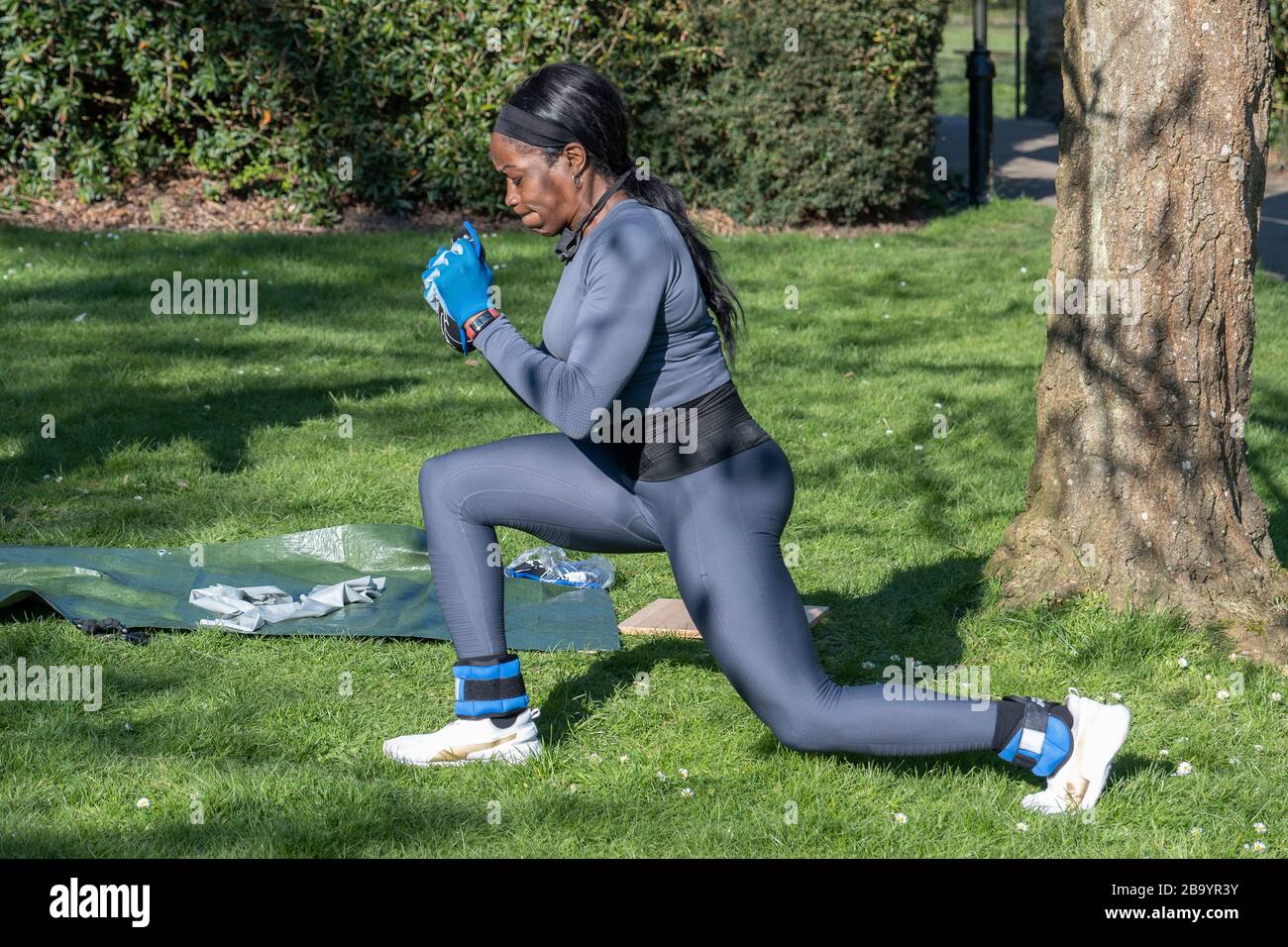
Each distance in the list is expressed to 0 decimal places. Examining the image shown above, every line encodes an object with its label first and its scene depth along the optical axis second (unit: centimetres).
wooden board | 495
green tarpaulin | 489
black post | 1211
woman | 348
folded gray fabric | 489
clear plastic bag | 549
